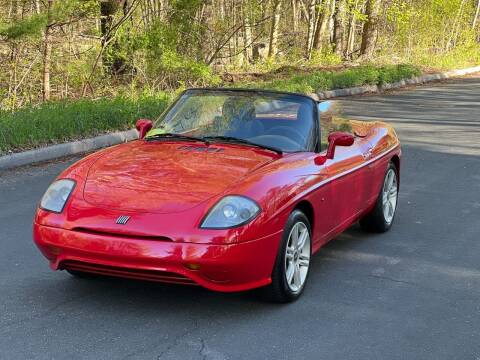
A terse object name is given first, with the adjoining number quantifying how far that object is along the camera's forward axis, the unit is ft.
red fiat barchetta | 12.78
